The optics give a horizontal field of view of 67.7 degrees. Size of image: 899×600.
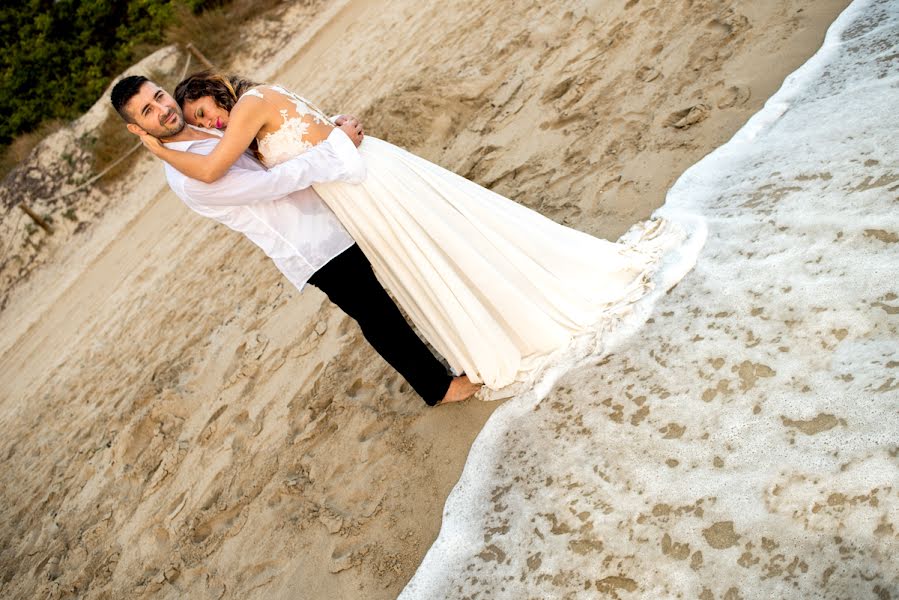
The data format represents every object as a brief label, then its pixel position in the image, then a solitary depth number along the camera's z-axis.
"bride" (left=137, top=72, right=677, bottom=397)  2.84
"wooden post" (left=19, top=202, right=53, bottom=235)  11.38
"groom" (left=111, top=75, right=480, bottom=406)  2.60
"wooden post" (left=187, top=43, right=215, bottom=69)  10.97
